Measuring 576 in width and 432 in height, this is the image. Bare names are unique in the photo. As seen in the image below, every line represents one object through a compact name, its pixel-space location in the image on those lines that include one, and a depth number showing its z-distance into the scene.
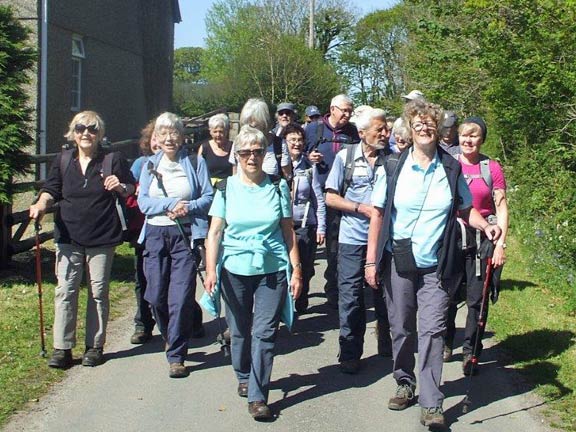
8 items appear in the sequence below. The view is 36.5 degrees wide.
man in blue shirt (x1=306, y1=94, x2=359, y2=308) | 7.99
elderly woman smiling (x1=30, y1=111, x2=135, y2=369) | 6.59
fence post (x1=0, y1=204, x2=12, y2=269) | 9.67
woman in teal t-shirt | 5.65
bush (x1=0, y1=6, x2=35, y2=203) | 8.80
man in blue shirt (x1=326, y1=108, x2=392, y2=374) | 6.65
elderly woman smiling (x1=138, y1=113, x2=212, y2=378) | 6.53
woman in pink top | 6.62
